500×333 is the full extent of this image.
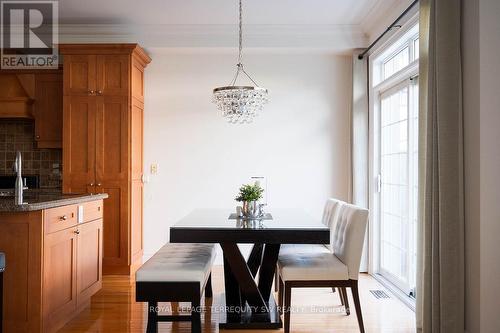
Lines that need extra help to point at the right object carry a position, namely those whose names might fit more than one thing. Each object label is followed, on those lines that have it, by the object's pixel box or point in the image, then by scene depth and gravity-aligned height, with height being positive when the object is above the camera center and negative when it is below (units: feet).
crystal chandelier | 9.98 +1.74
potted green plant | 10.11 -0.77
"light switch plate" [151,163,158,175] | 15.79 -0.09
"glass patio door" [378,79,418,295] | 11.73 -0.41
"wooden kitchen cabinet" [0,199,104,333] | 8.02 -2.06
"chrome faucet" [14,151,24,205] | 8.15 -0.33
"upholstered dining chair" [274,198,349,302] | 10.52 -2.12
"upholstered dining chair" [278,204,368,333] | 8.95 -2.24
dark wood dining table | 8.29 -1.49
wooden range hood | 14.93 +2.71
